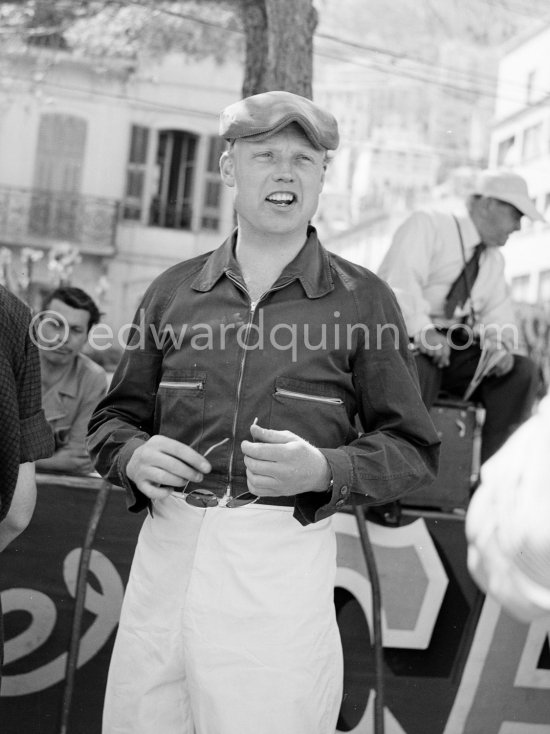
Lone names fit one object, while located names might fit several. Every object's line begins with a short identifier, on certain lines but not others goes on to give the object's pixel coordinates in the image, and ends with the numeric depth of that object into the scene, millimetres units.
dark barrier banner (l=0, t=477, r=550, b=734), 3422
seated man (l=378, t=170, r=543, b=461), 4164
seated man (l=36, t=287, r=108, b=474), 4070
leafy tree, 5117
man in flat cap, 2143
